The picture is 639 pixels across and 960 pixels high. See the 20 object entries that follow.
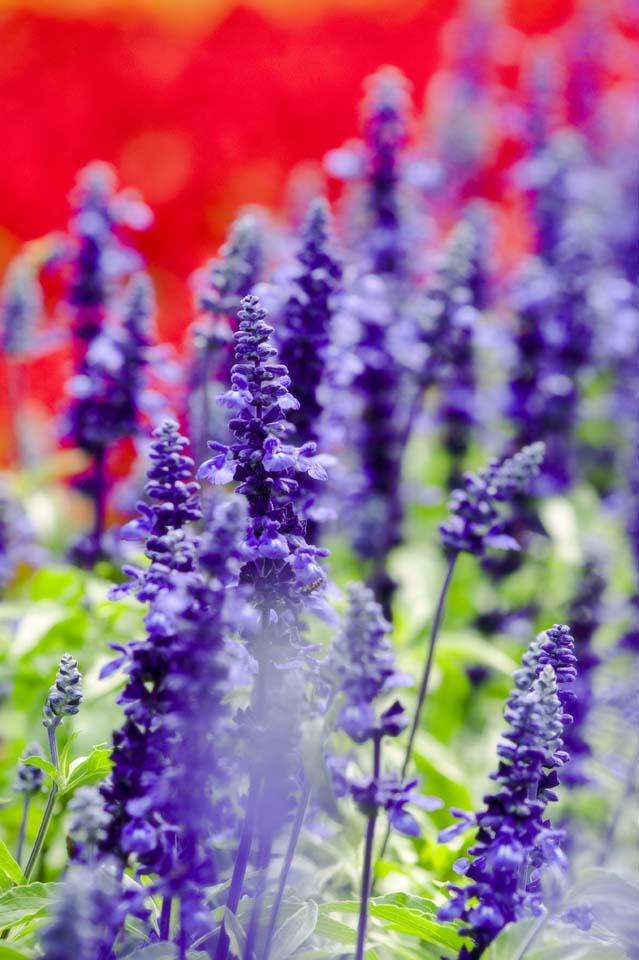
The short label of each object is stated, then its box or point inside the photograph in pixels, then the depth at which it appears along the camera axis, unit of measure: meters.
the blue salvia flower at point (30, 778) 4.53
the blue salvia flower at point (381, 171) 7.06
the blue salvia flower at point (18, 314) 7.52
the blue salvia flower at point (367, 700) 3.18
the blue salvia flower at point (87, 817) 2.91
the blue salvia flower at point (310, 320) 5.12
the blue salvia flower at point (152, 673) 3.31
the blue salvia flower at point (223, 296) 5.45
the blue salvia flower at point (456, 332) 6.29
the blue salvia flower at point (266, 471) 3.58
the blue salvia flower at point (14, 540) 6.73
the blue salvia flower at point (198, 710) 3.17
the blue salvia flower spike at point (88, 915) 2.57
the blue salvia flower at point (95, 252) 6.75
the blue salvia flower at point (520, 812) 3.35
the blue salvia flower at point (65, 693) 3.58
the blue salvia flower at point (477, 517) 4.70
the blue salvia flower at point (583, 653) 6.11
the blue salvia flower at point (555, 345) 7.81
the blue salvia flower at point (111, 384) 6.26
